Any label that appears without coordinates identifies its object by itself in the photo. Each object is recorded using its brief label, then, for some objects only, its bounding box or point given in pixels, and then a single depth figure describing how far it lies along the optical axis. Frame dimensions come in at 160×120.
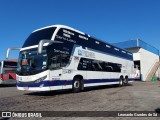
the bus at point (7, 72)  12.86
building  23.50
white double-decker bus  6.42
